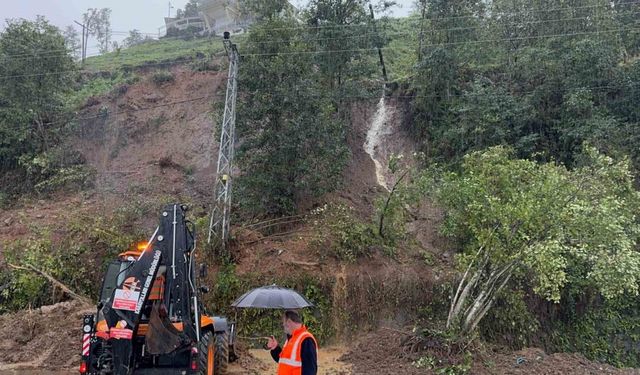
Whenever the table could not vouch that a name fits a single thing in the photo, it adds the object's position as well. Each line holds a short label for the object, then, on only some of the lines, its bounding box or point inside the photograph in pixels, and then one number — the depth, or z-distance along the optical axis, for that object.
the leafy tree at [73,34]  52.48
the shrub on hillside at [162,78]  28.33
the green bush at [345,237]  14.68
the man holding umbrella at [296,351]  4.59
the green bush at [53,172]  21.67
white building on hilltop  47.70
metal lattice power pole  14.27
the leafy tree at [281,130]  16.27
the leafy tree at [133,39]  56.62
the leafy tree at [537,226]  10.52
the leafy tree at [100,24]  58.84
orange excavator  6.87
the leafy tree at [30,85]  21.92
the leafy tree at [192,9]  57.97
